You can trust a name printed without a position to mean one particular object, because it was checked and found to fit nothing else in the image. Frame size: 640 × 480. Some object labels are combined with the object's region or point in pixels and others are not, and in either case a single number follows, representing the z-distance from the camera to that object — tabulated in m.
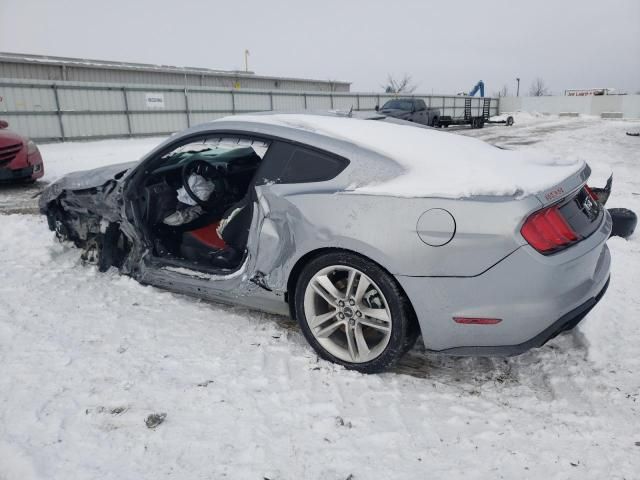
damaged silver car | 2.26
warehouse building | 20.97
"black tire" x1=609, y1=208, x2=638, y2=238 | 4.86
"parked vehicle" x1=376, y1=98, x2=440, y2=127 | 20.80
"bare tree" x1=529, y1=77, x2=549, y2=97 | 86.44
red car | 7.64
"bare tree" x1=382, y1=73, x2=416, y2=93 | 68.81
